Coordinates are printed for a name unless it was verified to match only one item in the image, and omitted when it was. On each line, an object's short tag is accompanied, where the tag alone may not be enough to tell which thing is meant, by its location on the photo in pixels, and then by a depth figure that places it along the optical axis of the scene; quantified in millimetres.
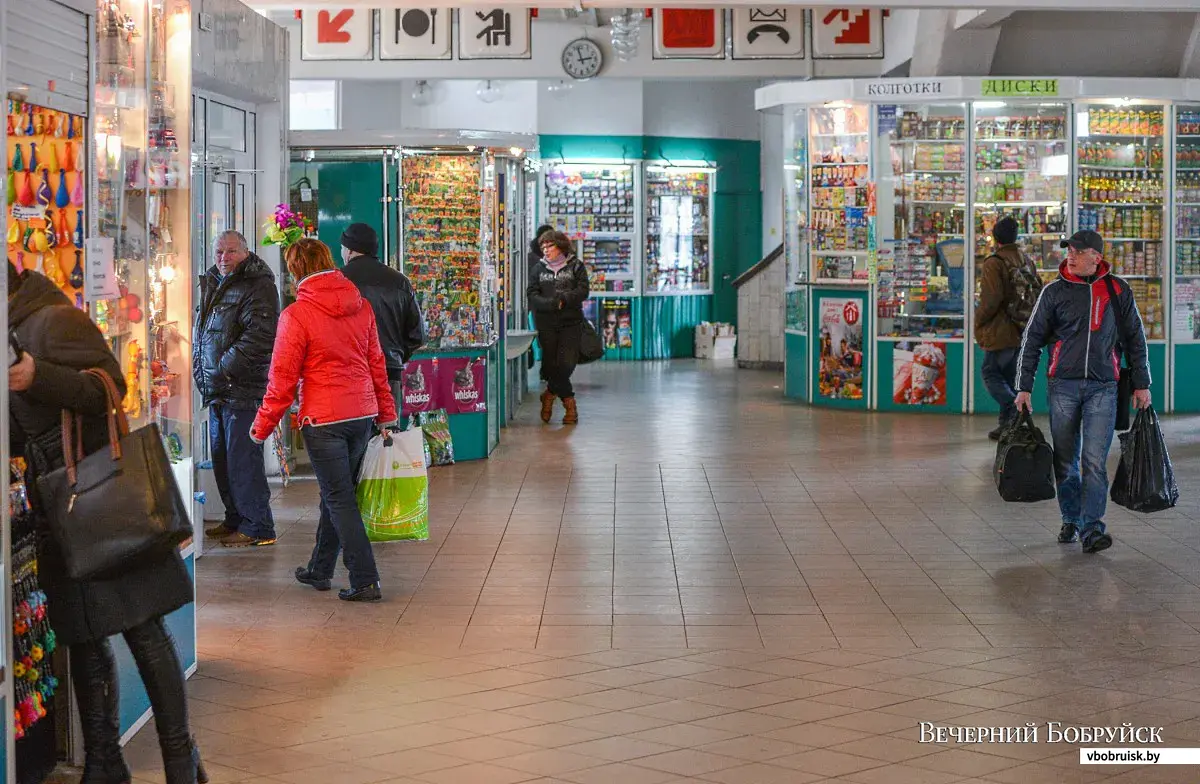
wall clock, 16859
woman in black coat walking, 12875
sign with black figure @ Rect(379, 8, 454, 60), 16203
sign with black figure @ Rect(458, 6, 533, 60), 16141
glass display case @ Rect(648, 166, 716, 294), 19859
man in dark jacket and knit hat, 7574
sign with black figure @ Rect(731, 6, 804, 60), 16031
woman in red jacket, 6309
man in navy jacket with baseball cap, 7398
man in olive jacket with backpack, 11359
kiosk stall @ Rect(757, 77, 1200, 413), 13438
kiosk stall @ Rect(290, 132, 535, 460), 10703
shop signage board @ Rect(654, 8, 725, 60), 16156
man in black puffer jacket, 7641
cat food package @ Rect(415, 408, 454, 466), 10539
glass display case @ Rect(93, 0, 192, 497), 4938
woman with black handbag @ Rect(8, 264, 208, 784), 4016
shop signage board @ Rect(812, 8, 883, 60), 16031
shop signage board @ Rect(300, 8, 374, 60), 16297
